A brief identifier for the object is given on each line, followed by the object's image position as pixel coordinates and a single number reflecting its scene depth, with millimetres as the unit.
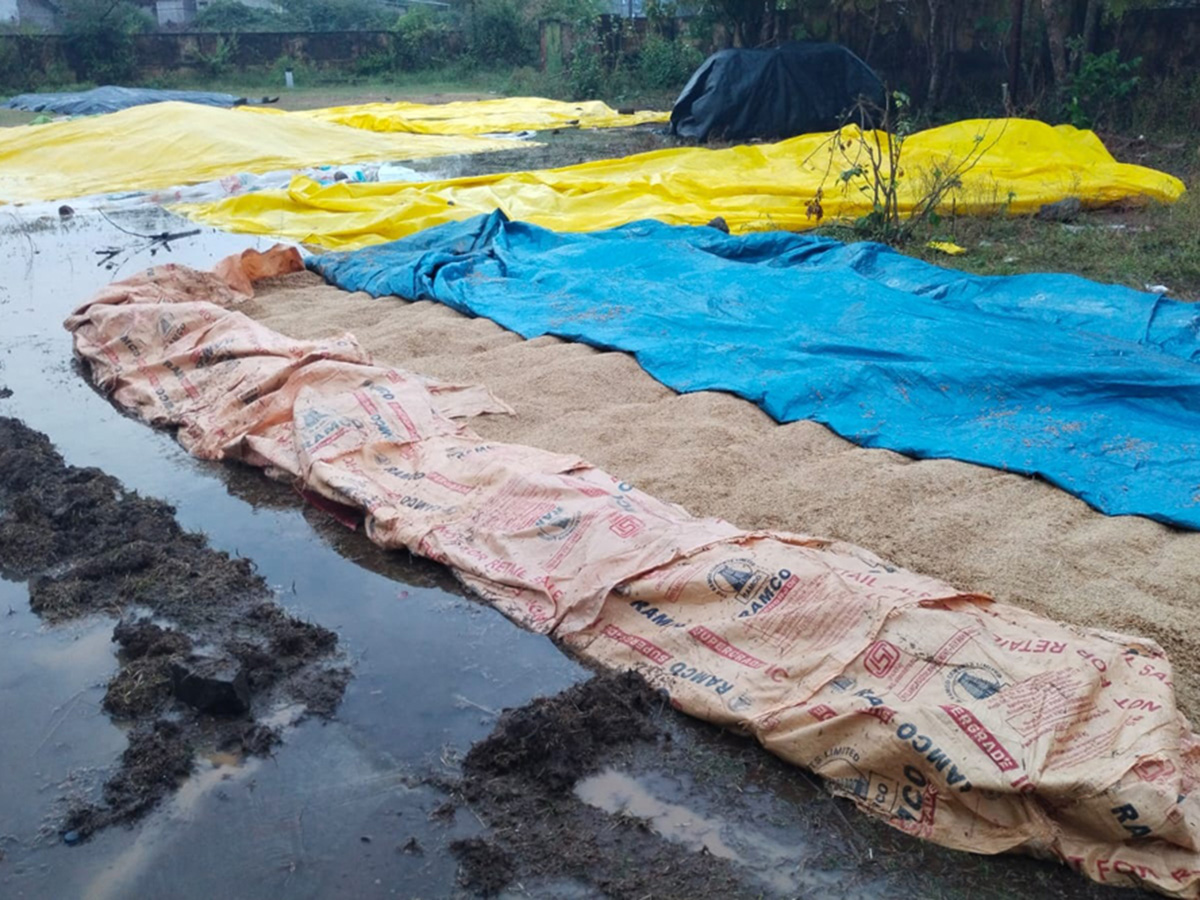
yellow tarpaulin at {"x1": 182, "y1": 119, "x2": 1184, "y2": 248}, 6969
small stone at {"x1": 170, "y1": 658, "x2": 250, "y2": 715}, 2381
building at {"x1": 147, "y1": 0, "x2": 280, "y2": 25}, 27891
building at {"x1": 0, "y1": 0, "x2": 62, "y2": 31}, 25172
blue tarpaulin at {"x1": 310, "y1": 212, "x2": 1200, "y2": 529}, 3564
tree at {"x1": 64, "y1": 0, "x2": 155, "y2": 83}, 18641
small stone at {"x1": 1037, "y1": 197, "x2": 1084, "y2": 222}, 6789
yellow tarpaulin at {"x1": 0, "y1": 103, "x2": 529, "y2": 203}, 8914
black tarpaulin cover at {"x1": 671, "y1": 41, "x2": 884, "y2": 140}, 10891
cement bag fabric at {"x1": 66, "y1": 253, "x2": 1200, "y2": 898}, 1942
